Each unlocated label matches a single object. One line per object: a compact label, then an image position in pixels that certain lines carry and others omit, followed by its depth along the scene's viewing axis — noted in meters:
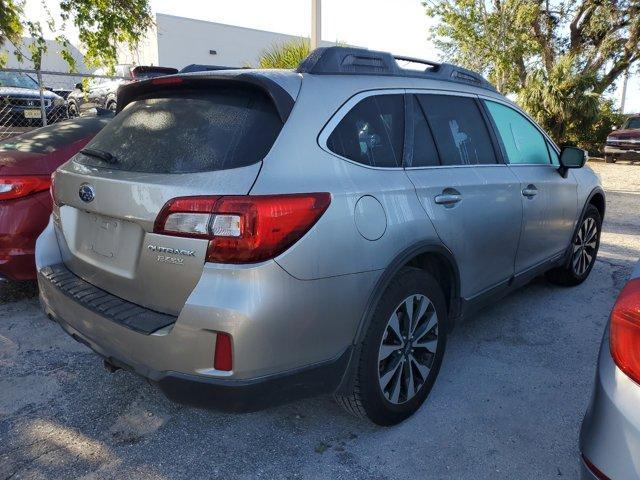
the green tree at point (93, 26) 6.68
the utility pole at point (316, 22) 7.22
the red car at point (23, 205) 3.75
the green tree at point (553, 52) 14.73
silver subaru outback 1.92
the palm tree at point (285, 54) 10.66
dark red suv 17.86
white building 32.09
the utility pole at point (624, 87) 23.55
